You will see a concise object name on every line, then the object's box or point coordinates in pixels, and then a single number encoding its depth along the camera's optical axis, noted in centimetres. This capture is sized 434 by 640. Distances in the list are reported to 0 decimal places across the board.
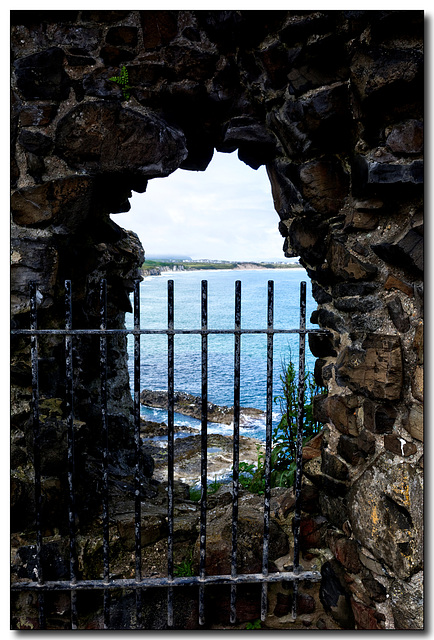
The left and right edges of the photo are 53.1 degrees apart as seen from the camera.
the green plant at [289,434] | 333
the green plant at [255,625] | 245
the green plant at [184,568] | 253
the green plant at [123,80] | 249
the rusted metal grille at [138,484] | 230
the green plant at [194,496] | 376
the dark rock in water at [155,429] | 900
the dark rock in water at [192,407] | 1096
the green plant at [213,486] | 439
